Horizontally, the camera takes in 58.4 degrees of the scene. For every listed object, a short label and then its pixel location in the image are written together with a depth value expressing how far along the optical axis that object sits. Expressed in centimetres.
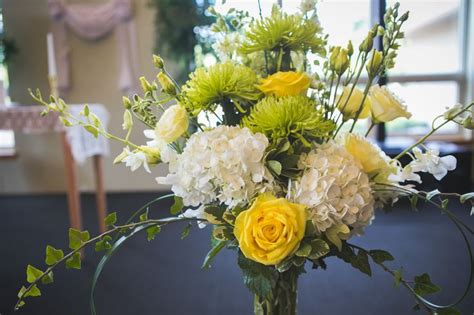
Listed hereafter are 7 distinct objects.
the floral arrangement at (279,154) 45
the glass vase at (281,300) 52
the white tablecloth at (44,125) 214
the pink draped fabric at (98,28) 366
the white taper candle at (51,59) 223
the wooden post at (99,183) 254
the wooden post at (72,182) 218
